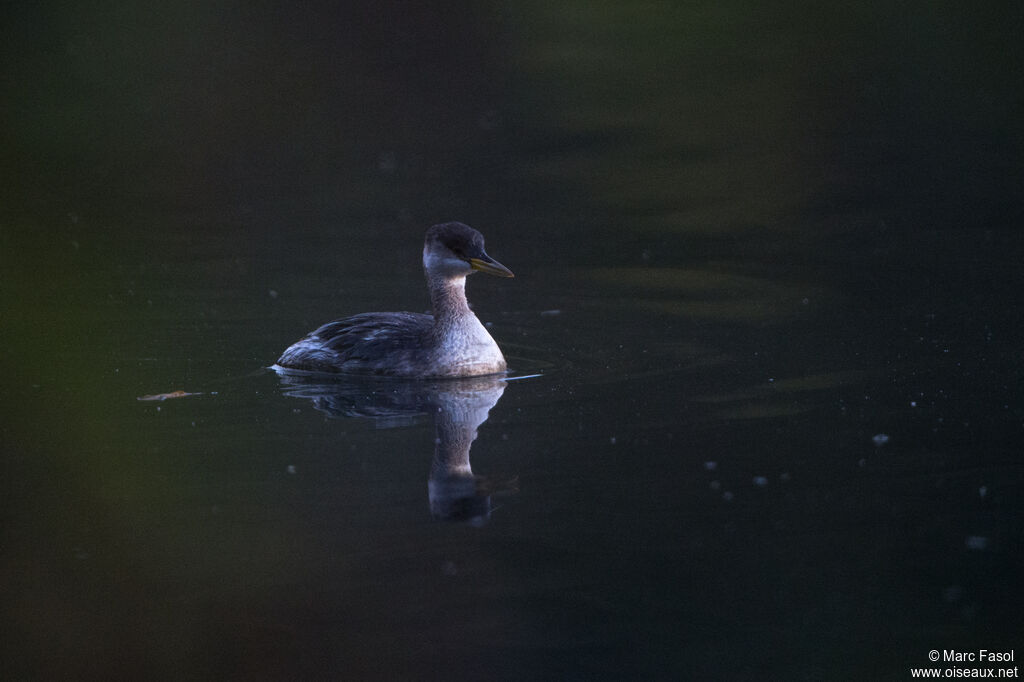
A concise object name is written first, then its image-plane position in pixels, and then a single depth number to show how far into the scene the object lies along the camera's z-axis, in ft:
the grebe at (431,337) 63.31
